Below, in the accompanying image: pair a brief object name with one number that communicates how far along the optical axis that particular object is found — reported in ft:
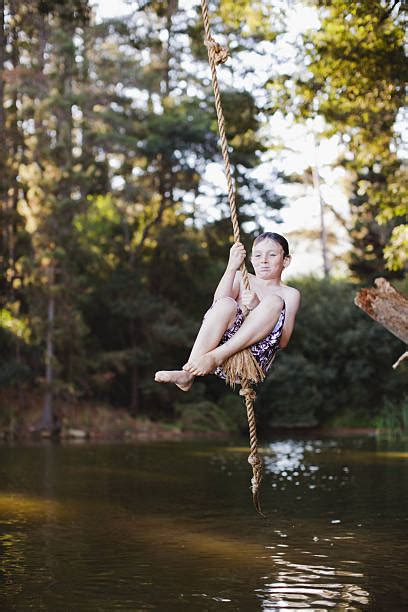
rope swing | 17.35
